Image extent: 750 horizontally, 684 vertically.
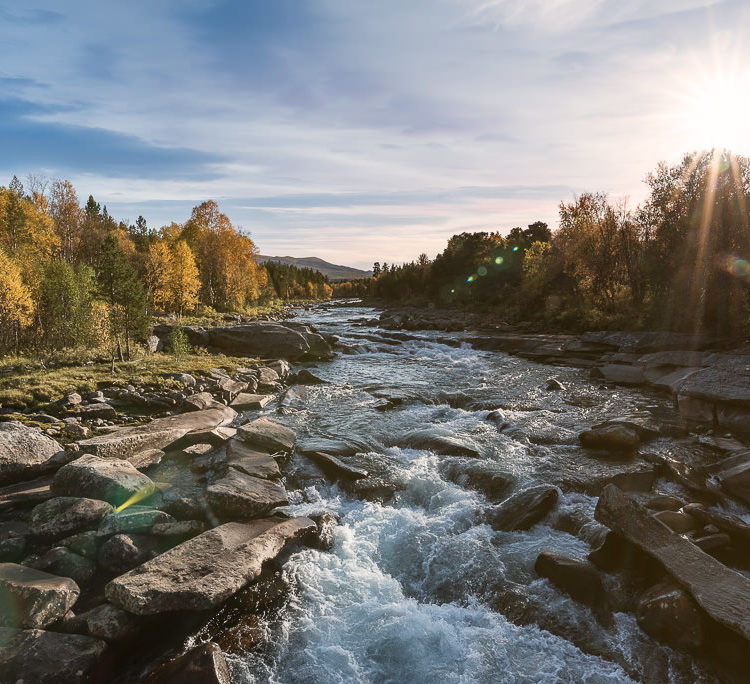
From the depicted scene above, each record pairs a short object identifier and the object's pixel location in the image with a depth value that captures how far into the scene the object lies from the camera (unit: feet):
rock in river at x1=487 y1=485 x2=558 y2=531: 30.78
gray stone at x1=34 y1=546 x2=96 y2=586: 23.16
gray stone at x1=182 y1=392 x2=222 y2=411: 52.75
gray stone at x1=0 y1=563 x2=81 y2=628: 19.27
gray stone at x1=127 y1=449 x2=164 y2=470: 35.81
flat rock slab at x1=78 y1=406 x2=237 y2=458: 36.29
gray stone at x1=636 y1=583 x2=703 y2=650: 19.52
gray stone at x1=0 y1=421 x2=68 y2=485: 32.26
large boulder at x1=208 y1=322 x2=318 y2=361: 97.91
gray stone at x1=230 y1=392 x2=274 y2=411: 58.80
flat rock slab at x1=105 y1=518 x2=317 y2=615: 20.29
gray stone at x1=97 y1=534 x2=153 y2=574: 24.13
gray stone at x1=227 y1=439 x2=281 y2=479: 36.29
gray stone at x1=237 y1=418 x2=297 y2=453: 42.37
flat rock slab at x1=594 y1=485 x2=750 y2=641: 18.95
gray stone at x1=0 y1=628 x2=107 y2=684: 16.90
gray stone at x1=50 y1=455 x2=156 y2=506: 29.14
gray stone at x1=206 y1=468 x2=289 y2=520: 29.60
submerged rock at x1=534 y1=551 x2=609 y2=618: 22.97
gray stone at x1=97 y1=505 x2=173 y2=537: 25.96
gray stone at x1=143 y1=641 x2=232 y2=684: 17.70
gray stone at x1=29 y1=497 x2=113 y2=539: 26.08
